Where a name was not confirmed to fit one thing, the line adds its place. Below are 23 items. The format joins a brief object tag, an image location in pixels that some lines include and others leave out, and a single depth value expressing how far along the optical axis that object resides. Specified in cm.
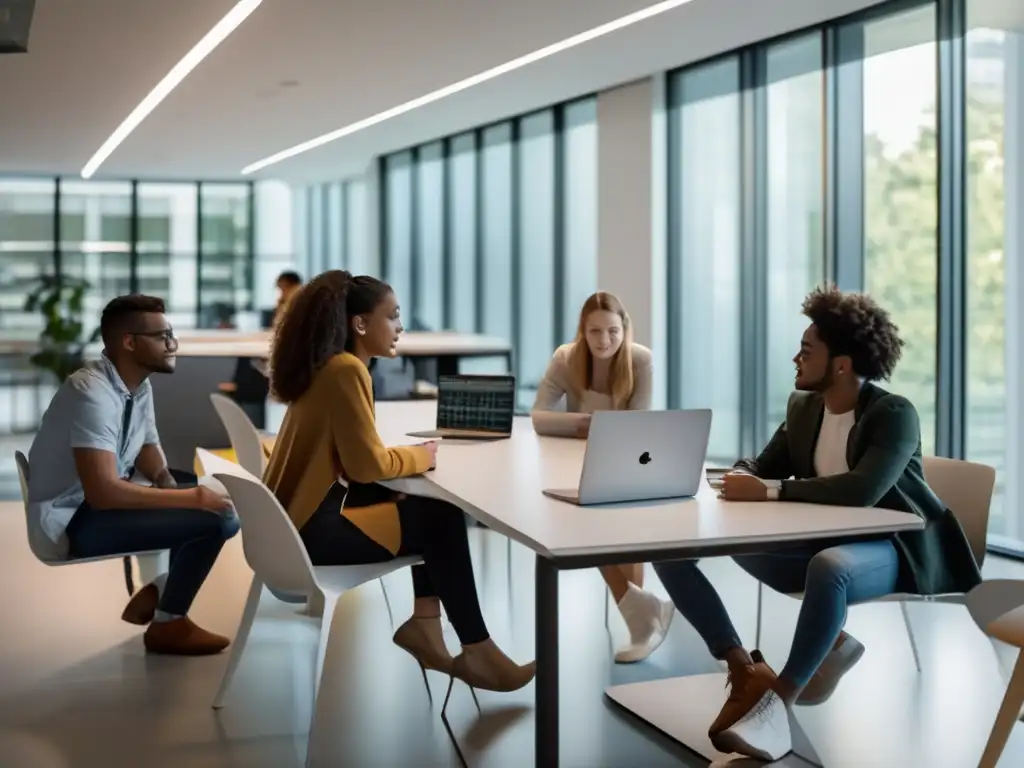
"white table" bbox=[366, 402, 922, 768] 234
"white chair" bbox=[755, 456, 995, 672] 321
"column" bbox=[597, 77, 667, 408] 837
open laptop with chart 395
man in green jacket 279
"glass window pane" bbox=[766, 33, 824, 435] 699
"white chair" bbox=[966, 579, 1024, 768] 237
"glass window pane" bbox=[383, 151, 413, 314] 1303
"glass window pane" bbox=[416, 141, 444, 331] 1224
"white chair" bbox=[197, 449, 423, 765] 285
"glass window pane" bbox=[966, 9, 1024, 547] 571
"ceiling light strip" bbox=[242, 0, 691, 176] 645
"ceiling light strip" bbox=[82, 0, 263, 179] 638
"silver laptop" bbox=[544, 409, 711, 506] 266
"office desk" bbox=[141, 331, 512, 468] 697
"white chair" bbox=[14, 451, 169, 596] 359
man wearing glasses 352
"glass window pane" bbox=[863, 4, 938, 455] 607
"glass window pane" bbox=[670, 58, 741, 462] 779
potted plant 1196
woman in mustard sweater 310
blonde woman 388
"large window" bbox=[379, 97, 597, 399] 973
